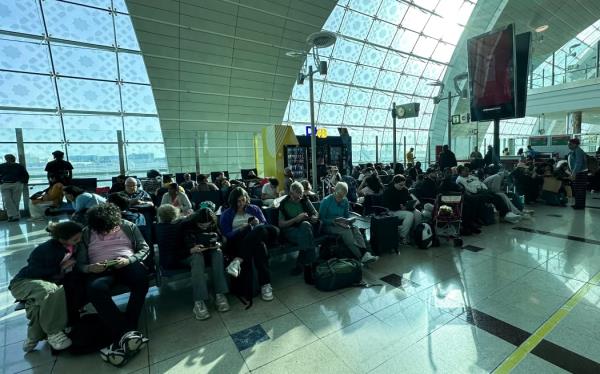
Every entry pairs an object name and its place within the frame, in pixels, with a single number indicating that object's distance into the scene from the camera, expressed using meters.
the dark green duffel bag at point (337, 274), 3.14
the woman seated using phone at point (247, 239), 3.00
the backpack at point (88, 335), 2.24
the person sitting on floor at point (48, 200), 7.19
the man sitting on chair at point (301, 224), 3.56
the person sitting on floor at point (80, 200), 3.41
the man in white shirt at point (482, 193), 5.88
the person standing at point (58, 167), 7.14
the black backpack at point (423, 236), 4.42
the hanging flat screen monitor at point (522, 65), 6.95
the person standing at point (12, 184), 7.31
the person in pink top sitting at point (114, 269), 2.19
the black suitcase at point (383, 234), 4.21
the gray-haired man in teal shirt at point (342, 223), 3.75
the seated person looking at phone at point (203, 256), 2.76
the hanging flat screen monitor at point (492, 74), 7.14
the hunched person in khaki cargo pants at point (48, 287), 2.16
